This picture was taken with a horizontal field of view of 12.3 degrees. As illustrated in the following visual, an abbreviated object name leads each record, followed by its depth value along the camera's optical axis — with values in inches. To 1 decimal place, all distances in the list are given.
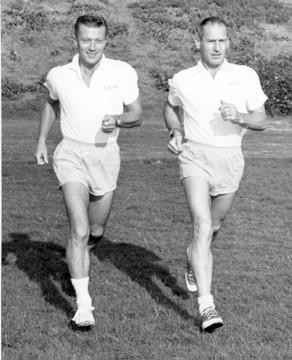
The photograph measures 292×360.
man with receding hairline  397.1
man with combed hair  397.5
